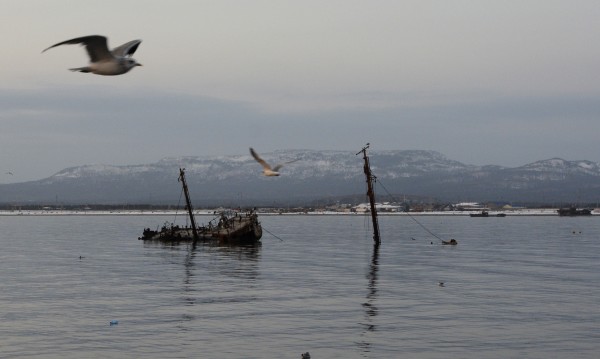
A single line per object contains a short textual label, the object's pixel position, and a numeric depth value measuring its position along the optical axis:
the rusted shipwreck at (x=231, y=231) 99.31
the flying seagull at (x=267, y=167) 30.94
